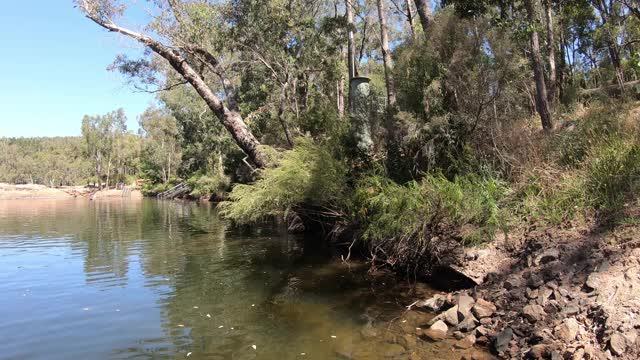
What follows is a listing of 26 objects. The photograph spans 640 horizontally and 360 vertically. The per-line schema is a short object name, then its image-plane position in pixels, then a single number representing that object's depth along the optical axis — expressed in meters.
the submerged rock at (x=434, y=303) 7.30
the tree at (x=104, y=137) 83.12
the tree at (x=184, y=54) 16.44
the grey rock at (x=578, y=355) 4.89
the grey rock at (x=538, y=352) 5.14
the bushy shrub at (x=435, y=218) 8.40
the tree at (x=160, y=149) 70.13
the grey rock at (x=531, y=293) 6.20
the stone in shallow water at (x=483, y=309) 6.36
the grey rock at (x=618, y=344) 4.72
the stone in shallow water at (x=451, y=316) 6.52
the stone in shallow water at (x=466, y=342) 5.85
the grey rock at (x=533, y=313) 5.76
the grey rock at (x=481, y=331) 6.00
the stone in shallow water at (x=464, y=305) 6.53
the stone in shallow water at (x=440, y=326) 6.41
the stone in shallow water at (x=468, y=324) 6.25
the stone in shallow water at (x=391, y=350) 5.87
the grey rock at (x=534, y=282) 6.39
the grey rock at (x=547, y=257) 6.65
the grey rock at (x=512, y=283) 6.68
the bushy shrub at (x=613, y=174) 6.76
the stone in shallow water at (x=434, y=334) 6.21
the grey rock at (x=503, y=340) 5.54
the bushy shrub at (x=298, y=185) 12.41
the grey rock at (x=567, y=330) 5.21
